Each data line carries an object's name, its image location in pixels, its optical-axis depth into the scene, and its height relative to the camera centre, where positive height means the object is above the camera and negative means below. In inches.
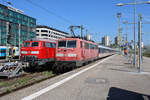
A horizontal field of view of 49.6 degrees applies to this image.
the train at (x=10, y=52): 1328.7 -36.8
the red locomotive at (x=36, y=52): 542.9 -14.3
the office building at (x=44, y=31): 3361.2 +350.8
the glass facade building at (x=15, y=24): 2154.3 +355.1
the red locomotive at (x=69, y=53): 530.9 -17.5
